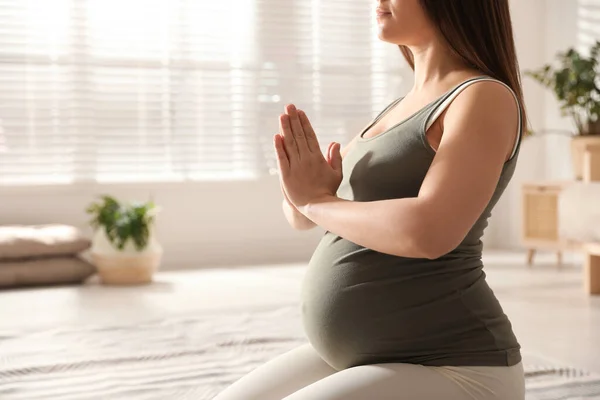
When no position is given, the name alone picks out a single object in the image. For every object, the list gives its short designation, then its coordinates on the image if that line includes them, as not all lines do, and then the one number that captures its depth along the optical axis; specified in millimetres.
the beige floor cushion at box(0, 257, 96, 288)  4348
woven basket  4406
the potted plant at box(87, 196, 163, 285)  4414
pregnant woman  1026
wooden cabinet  5105
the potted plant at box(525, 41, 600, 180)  4871
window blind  4953
